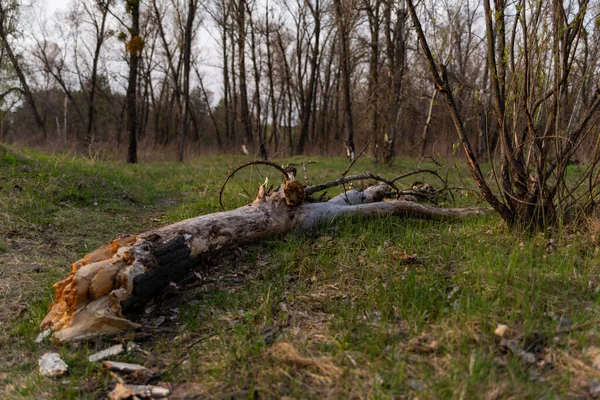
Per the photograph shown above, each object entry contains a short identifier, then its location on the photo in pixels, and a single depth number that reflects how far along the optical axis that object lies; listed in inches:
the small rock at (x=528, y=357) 76.0
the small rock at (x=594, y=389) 67.4
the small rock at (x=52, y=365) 88.4
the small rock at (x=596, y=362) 73.3
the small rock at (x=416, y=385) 72.1
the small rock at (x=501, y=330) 82.2
